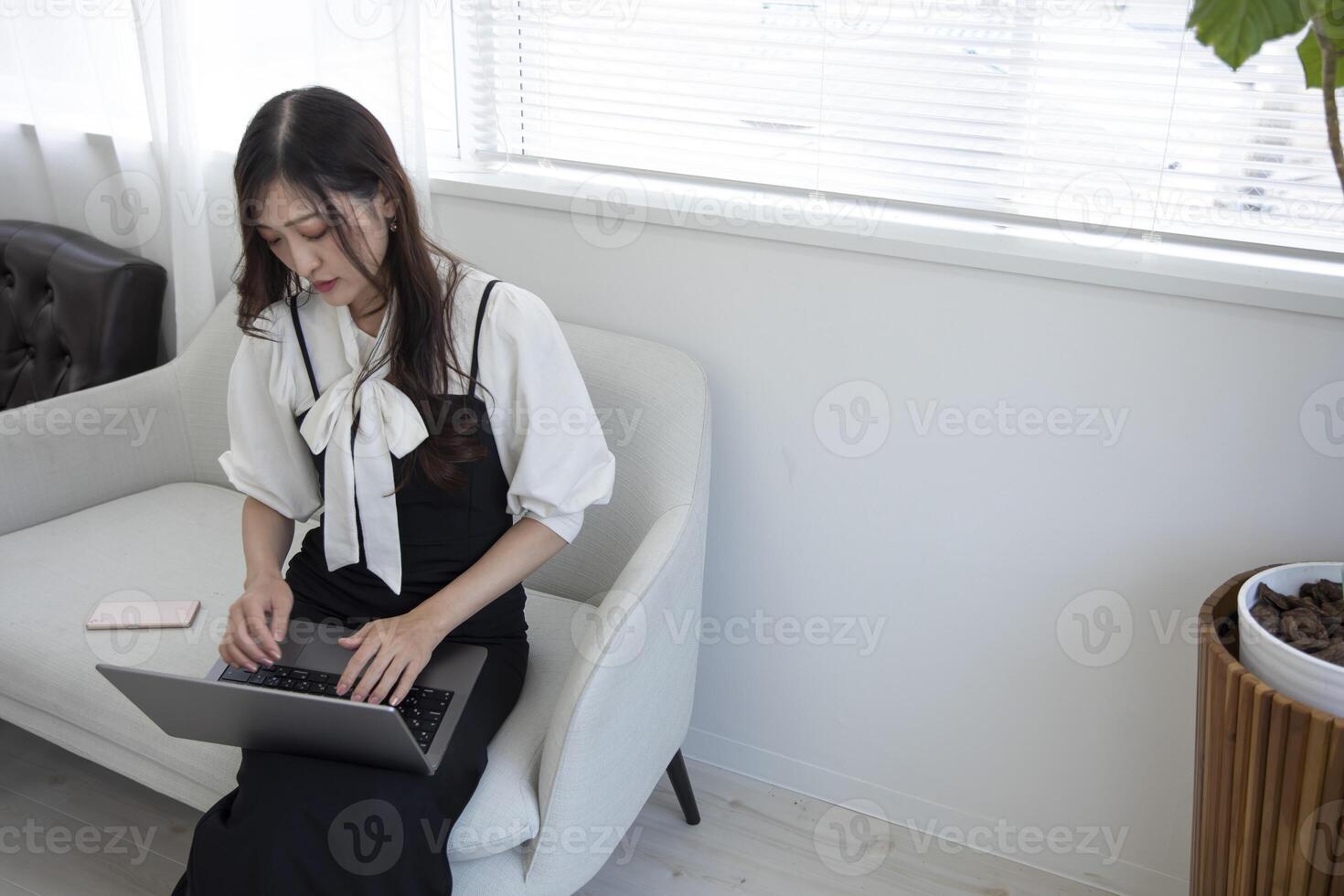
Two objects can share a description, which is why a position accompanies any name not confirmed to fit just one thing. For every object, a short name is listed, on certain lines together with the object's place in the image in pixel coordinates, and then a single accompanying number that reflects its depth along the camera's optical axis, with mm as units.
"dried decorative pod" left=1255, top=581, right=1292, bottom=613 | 1308
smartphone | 1674
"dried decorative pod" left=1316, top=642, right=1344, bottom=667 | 1176
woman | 1304
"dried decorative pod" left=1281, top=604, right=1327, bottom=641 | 1225
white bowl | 1146
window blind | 1441
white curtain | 1915
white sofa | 1385
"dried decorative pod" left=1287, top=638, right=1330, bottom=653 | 1197
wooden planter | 1156
